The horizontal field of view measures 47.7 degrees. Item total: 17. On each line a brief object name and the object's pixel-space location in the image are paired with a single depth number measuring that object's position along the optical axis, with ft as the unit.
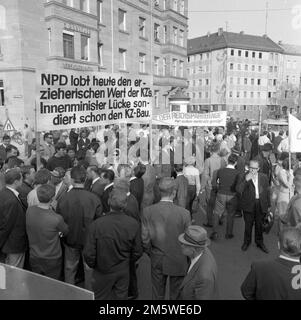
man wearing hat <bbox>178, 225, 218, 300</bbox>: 8.75
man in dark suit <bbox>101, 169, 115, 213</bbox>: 16.67
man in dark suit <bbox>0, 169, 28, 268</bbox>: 13.35
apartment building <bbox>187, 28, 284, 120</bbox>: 256.73
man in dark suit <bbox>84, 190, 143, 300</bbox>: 11.08
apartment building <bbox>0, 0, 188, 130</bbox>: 64.34
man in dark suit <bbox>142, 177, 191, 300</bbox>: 12.30
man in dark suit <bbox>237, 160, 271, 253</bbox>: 19.43
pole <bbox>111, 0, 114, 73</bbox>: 87.76
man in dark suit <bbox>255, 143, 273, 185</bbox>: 28.73
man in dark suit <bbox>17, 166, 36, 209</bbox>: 15.78
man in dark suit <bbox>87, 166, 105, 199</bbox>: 17.26
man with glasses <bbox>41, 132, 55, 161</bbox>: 29.35
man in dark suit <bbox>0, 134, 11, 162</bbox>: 27.68
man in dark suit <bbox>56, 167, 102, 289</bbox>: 13.94
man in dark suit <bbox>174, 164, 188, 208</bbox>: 20.24
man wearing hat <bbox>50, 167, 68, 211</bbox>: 15.97
